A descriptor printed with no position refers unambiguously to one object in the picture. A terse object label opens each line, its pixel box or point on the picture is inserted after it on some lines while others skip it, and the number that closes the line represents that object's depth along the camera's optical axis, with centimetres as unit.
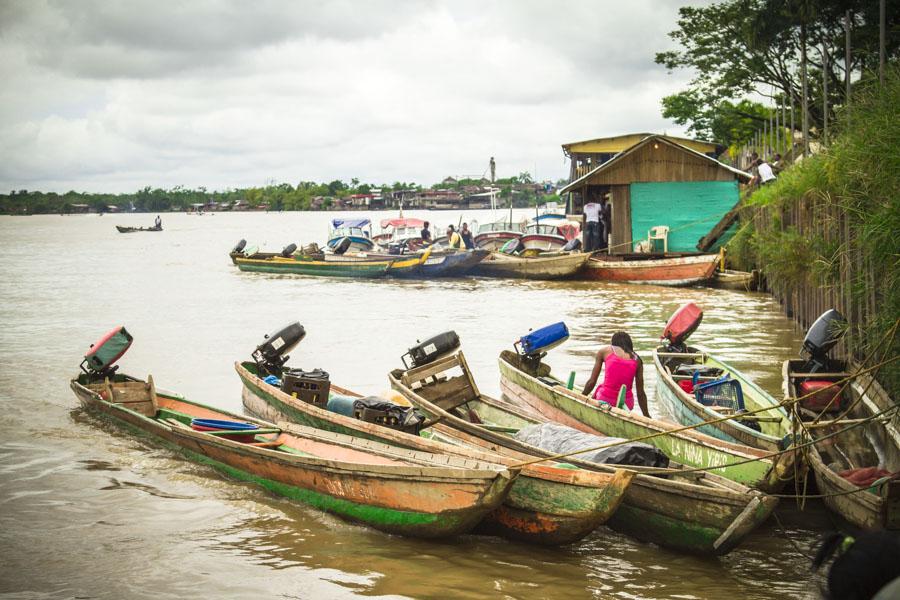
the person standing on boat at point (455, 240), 3206
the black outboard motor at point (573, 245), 3053
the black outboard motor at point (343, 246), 3291
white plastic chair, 2600
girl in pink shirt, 869
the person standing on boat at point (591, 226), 2794
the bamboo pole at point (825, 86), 1141
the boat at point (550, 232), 3203
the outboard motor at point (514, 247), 3172
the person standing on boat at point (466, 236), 3447
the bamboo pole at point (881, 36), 988
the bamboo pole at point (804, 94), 1608
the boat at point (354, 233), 3747
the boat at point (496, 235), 3631
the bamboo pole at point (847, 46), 1267
